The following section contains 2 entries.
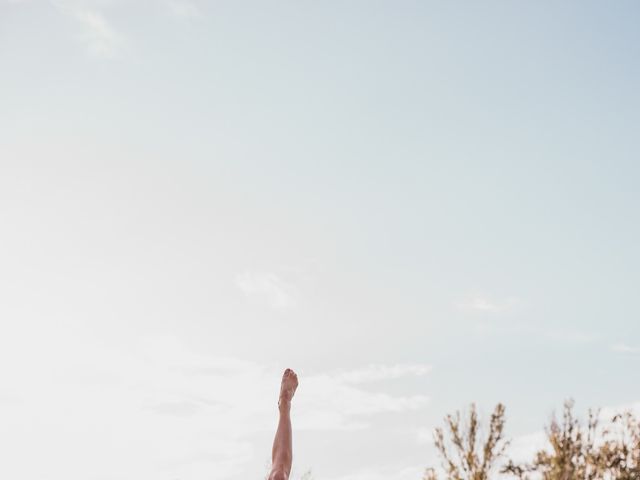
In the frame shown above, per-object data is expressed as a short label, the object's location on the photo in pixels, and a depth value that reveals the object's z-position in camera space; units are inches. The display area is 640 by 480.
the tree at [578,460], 463.2
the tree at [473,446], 432.1
